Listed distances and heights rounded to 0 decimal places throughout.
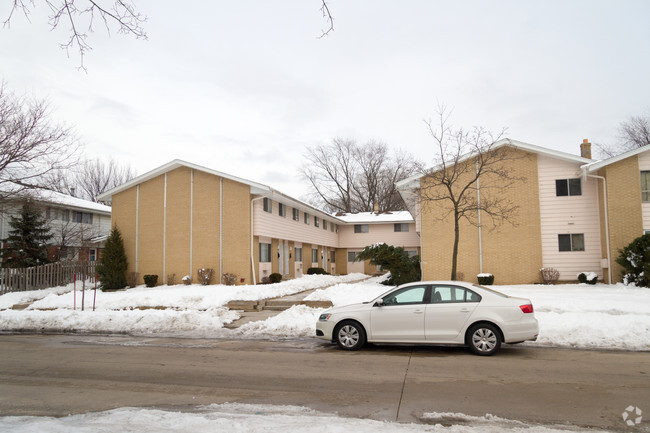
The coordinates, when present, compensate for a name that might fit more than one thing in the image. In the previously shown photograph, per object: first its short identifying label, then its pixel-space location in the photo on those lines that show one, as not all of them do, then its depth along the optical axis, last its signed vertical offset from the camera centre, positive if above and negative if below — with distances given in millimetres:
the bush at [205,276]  24375 -875
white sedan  9023 -1292
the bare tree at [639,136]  41500 +10700
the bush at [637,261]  18969 -354
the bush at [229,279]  23988 -1042
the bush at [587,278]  21234 -1136
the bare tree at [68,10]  5191 +2895
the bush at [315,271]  34312 -994
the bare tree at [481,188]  22750 +3418
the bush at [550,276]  21969 -1053
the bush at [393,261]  21234 -208
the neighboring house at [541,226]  22078 +1404
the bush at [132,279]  25859 -1037
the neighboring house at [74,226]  31766 +2773
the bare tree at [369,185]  57188 +9026
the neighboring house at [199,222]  24672 +2117
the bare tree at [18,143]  18969 +4997
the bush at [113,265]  24719 -228
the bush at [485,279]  22109 -1156
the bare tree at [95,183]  53344 +9152
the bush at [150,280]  24906 -1065
